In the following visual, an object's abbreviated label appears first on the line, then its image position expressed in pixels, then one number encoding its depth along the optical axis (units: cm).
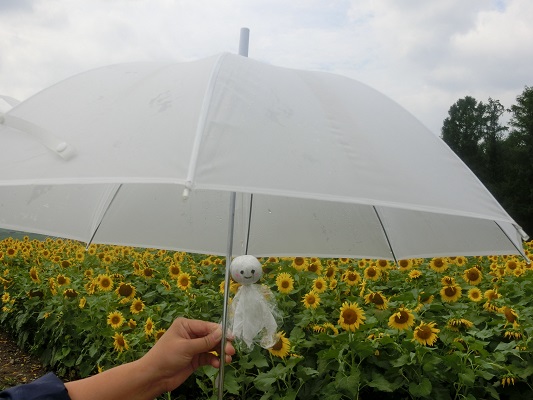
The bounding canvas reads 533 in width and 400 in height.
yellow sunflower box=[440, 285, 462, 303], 348
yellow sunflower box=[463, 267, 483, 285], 402
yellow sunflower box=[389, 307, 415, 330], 275
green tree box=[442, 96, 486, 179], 3544
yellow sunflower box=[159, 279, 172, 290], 415
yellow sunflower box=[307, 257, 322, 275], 400
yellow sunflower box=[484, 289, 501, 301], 343
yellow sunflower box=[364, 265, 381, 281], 405
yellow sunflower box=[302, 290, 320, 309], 316
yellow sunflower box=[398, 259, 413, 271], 429
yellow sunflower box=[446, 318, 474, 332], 299
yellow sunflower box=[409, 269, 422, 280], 434
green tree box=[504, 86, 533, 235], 2817
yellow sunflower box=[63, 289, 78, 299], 430
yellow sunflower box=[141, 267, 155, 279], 455
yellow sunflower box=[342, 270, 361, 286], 373
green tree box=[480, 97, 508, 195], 3180
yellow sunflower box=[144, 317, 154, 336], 322
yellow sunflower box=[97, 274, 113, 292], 419
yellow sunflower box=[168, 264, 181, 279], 429
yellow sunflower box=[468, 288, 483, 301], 350
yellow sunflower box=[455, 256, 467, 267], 490
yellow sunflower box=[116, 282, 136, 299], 385
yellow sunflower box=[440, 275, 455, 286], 371
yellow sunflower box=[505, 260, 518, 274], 458
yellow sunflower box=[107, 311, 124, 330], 349
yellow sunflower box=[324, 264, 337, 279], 386
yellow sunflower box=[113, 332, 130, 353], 331
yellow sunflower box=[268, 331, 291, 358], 270
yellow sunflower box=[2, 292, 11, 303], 535
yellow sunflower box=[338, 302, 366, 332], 268
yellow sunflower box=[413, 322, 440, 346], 263
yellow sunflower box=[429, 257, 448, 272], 433
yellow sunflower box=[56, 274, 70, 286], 455
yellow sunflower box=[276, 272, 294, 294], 340
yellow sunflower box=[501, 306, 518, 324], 291
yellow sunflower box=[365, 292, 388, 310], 314
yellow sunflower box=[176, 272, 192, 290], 359
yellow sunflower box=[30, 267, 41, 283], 504
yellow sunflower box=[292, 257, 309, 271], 402
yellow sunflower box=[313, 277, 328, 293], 345
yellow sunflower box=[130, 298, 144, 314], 366
